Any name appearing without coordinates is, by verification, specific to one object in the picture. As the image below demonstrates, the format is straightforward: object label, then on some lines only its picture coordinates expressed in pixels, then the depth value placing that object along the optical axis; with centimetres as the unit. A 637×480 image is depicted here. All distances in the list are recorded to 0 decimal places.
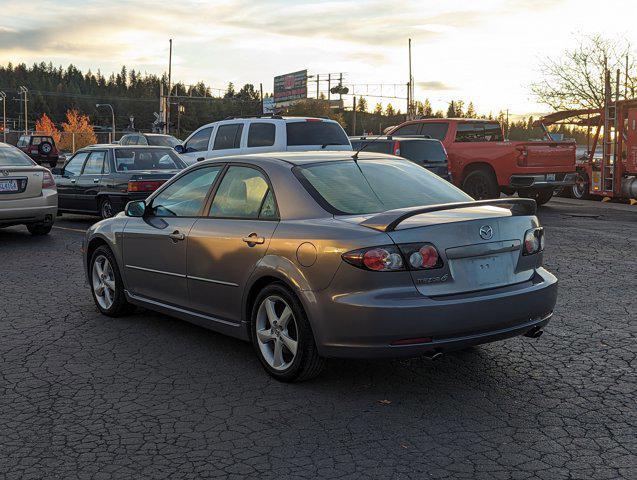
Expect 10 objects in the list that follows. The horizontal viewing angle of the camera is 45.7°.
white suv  1479
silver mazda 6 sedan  426
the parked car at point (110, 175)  1316
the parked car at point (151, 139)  2594
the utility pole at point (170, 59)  7264
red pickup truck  1656
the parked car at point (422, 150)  1562
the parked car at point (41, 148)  4219
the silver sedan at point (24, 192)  1166
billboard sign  11725
